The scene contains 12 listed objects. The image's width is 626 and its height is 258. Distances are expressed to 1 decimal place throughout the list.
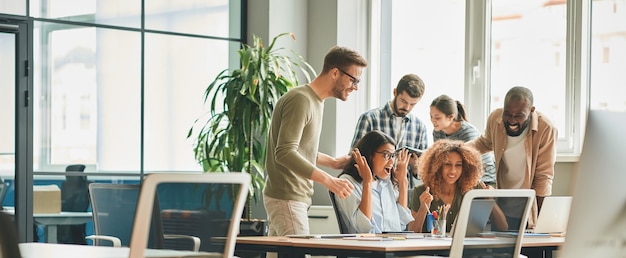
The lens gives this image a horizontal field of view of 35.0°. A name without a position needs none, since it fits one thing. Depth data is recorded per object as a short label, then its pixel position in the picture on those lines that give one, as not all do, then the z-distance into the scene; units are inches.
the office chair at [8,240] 92.7
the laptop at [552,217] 207.2
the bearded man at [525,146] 229.5
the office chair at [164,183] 107.0
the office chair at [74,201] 287.4
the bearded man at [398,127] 273.6
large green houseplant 300.8
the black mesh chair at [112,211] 151.6
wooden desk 165.9
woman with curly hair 211.2
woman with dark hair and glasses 211.8
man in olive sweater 195.8
